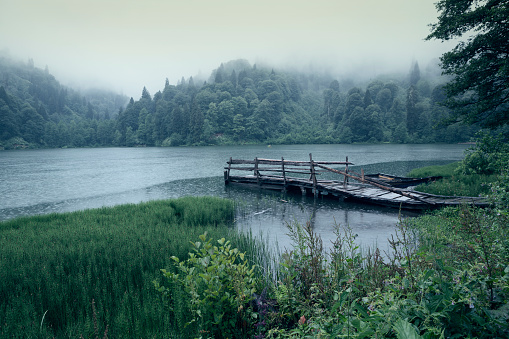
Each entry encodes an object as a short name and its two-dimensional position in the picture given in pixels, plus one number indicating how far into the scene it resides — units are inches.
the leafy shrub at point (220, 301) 151.6
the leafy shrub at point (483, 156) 622.4
